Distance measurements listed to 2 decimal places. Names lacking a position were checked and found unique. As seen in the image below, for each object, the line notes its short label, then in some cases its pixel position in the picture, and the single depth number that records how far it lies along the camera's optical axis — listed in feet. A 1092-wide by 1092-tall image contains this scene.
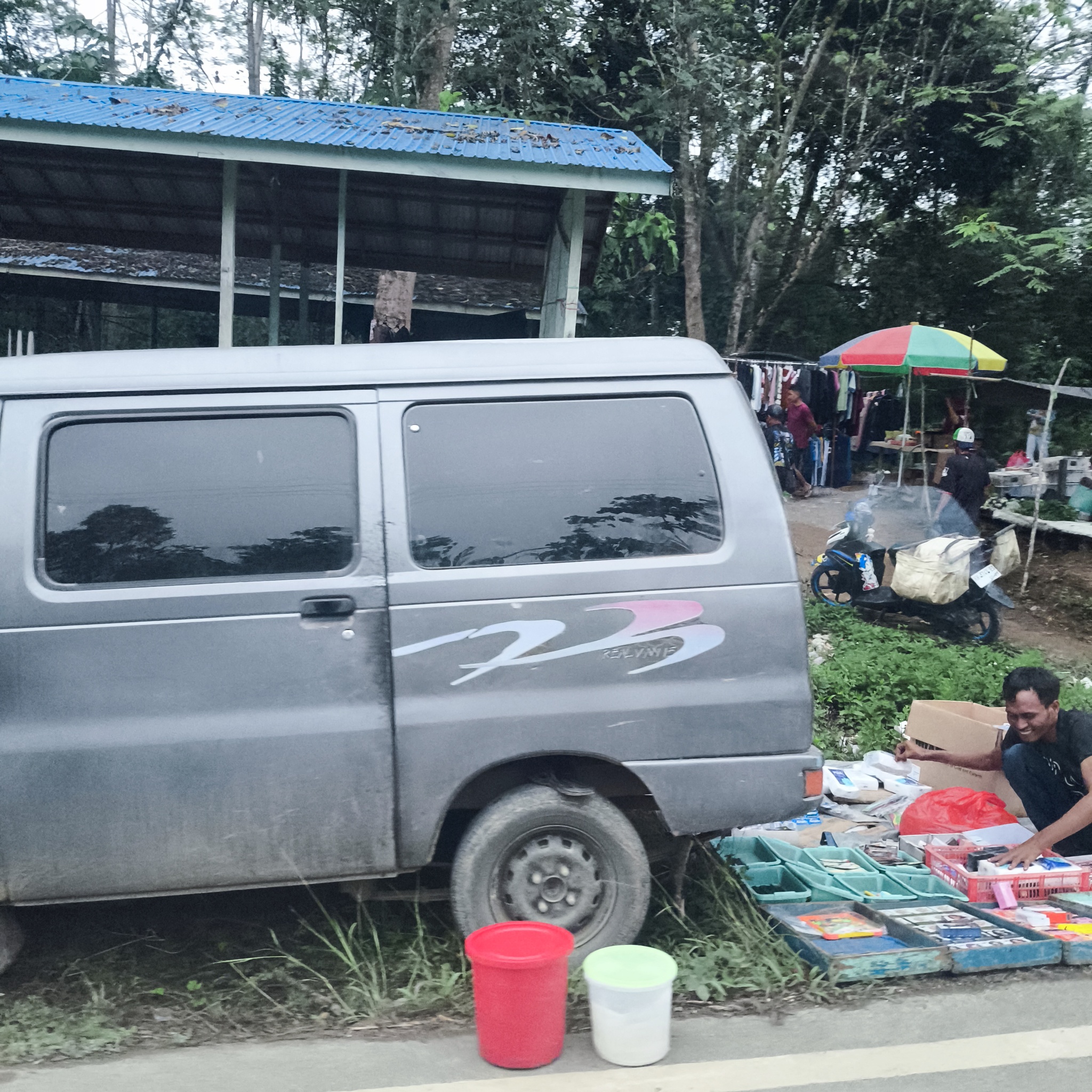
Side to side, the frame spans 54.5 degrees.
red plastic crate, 13.75
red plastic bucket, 9.82
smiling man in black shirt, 14.69
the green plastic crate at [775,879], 14.20
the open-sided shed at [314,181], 22.24
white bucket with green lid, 9.96
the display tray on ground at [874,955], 11.57
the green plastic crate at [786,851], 15.10
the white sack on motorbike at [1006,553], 30.91
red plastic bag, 16.15
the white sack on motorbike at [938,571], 29.73
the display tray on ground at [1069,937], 12.19
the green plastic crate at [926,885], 14.28
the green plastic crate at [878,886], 14.23
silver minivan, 10.63
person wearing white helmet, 38.70
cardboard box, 17.17
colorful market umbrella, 38.83
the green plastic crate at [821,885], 13.78
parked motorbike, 30.12
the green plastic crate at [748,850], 15.11
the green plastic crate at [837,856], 15.10
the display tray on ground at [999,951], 11.85
